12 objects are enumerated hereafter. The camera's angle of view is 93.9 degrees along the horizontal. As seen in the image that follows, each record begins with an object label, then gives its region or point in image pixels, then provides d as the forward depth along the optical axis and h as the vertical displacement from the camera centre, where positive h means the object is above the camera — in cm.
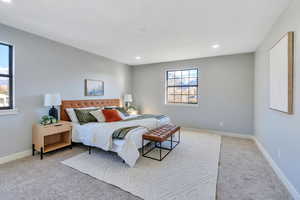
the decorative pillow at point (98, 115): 346 -40
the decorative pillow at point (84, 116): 333 -42
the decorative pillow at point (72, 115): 344 -40
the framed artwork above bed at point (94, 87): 414 +36
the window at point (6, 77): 261 +42
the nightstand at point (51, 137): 275 -84
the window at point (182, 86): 497 +48
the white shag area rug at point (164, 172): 182 -119
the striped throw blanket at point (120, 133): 252 -62
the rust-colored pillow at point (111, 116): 354 -43
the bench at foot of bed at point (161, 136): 271 -72
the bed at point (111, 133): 248 -69
